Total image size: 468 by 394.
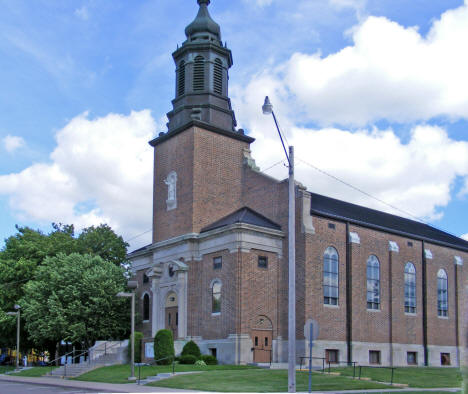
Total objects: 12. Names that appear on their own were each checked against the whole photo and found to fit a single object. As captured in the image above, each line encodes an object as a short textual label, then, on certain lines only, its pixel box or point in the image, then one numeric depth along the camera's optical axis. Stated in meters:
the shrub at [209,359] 32.84
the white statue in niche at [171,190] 39.88
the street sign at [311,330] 18.27
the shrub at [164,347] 32.16
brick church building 34.75
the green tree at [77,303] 39.19
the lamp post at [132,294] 27.97
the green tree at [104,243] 49.91
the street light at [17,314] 40.17
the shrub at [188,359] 32.38
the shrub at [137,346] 35.76
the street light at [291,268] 17.98
